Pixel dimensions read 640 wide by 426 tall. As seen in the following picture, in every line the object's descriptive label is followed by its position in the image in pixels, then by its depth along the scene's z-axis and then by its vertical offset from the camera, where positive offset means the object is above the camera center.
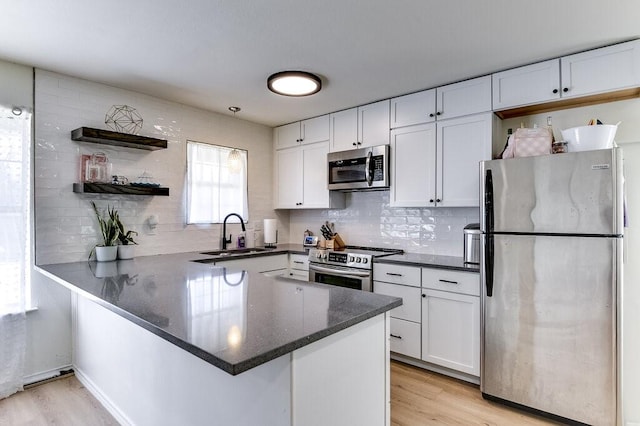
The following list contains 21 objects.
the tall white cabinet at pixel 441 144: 2.80 +0.60
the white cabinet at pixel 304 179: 3.90 +0.40
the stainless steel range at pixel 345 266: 3.12 -0.51
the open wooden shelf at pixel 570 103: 2.36 +0.81
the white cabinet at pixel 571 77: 2.20 +0.94
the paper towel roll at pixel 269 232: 4.17 -0.23
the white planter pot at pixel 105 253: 2.78 -0.33
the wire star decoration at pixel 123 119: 3.03 +0.84
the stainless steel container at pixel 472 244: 2.74 -0.25
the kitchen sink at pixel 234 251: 3.52 -0.42
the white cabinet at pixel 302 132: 3.90 +0.96
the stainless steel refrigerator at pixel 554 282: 1.99 -0.44
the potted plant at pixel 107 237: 2.79 -0.20
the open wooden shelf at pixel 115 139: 2.67 +0.61
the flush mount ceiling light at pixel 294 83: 2.69 +1.05
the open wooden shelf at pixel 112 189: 2.69 +0.20
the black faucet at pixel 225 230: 3.80 -0.19
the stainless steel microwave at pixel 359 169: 3.34 +0.45
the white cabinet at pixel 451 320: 2.58 -0.83
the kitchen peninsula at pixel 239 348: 1.11 -0.50
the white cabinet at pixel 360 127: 3.40 +0.89
